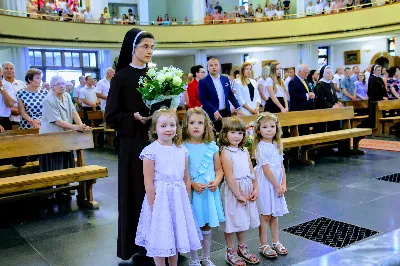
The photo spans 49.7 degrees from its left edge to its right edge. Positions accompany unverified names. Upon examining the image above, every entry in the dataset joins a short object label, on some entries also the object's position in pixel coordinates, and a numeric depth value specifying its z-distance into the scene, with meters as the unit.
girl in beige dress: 3.34
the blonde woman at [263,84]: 9.34
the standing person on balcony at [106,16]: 22.77
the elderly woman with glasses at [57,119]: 5.58
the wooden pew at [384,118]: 10.98
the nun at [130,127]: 3.44
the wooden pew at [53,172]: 4.90
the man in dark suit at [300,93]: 7.82
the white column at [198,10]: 25.83
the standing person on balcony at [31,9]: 20.69
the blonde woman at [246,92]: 7.17
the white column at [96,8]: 24.05
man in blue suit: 5.98
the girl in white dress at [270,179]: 3.59
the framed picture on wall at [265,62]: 25.55
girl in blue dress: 3.24
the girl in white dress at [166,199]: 2.97
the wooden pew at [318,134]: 7.32
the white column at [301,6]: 23.86
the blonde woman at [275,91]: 7.98
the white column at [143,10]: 26.38
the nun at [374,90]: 11.19
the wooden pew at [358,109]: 11.23
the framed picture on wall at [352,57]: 22.71
